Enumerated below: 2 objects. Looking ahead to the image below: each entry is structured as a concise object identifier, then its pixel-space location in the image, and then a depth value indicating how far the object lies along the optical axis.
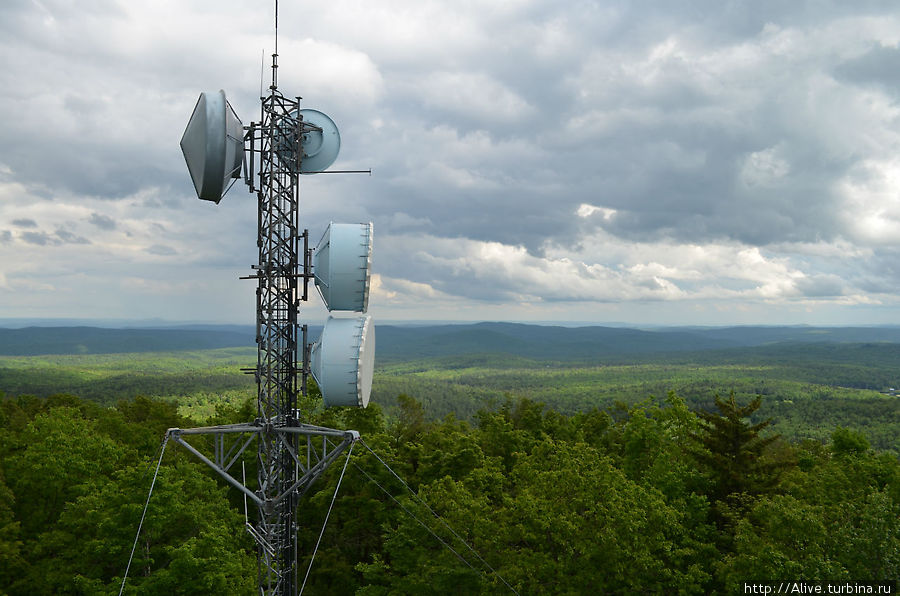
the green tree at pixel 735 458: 27.58
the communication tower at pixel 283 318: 12.13
